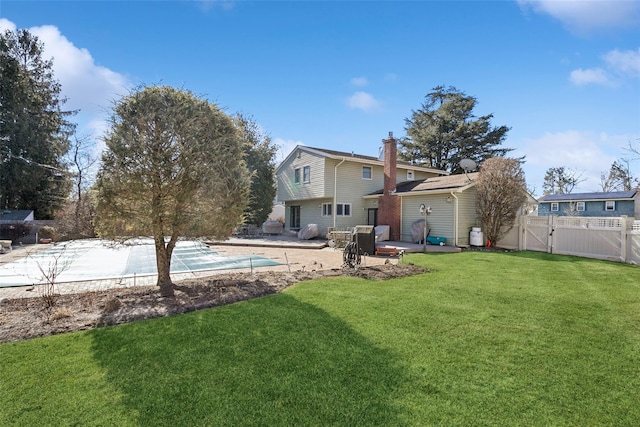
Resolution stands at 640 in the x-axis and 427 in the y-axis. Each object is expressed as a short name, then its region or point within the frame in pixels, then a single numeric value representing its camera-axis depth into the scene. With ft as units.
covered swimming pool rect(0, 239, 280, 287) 25.29
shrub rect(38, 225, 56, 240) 64.13
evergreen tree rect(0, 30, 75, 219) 75.66
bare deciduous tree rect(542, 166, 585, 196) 122.21
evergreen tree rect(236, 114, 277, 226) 84.12
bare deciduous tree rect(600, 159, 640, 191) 97.30
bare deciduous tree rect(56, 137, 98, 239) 60.59
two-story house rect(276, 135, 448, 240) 62.95
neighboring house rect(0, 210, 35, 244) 62.75
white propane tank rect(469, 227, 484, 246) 47.98
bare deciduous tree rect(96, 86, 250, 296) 17.99
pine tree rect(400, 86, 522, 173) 101.14
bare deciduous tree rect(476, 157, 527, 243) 46.21
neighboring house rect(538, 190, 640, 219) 84.10
